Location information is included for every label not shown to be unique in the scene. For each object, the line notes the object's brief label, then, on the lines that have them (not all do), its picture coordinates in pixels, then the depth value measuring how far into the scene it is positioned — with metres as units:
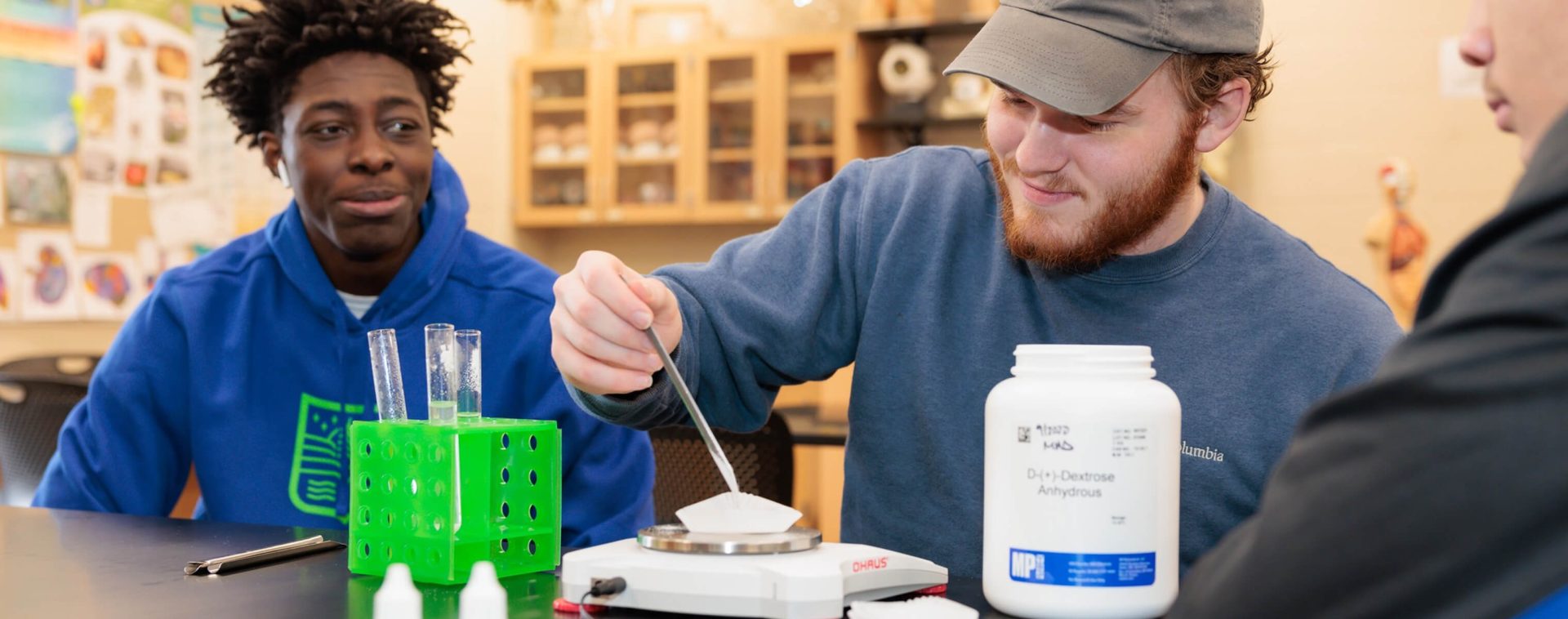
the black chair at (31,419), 2.27
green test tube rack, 0.95
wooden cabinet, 5.03
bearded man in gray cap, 1.17
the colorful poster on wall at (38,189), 3.54
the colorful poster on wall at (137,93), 3.74
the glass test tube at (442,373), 1.01
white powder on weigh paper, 0.91
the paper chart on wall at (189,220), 3.99
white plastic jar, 0.77
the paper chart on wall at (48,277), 3.60
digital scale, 0.81
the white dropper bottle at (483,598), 0.73
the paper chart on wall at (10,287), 3.54
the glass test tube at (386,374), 1.04
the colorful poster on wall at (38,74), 3.51
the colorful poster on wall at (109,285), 3.77
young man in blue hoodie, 1.61
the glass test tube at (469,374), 1.04
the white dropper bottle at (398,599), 0.72
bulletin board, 3.56
